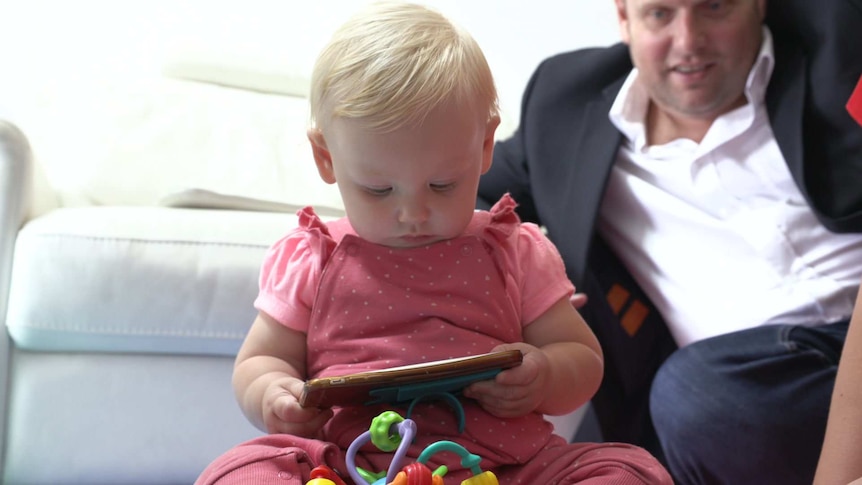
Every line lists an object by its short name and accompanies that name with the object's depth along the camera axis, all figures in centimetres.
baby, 89
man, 138
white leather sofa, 135
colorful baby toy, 83
